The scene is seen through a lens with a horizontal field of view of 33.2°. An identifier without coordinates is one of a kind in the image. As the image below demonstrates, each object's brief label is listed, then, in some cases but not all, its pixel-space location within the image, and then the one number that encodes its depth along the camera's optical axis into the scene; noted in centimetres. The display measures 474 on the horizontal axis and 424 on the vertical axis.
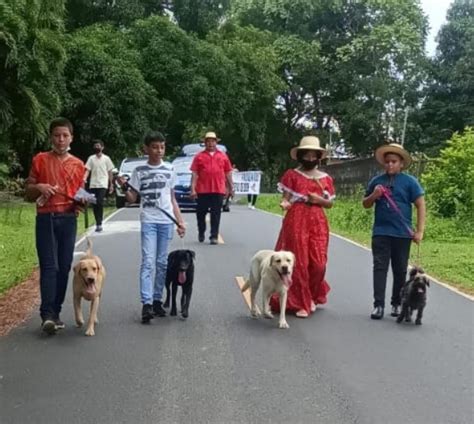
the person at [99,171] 1692
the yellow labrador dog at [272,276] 828
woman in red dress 888
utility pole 4378
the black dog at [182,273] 849
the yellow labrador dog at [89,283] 786
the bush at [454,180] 2159
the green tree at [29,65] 1991
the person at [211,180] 1528
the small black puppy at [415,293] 851
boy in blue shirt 892
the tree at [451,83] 4659
